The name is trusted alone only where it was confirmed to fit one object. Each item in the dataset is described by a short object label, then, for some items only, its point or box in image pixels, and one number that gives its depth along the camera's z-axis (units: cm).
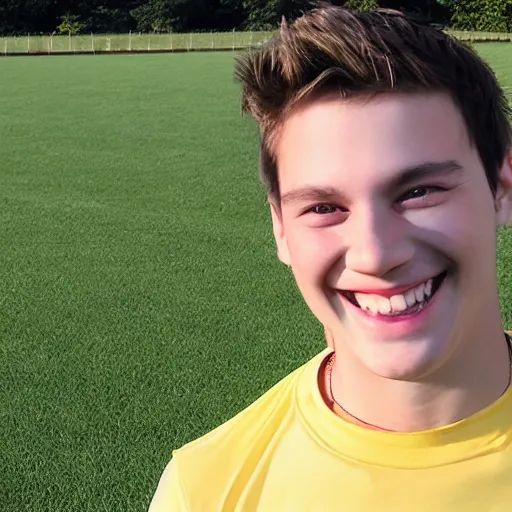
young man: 107
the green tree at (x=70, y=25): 4806
